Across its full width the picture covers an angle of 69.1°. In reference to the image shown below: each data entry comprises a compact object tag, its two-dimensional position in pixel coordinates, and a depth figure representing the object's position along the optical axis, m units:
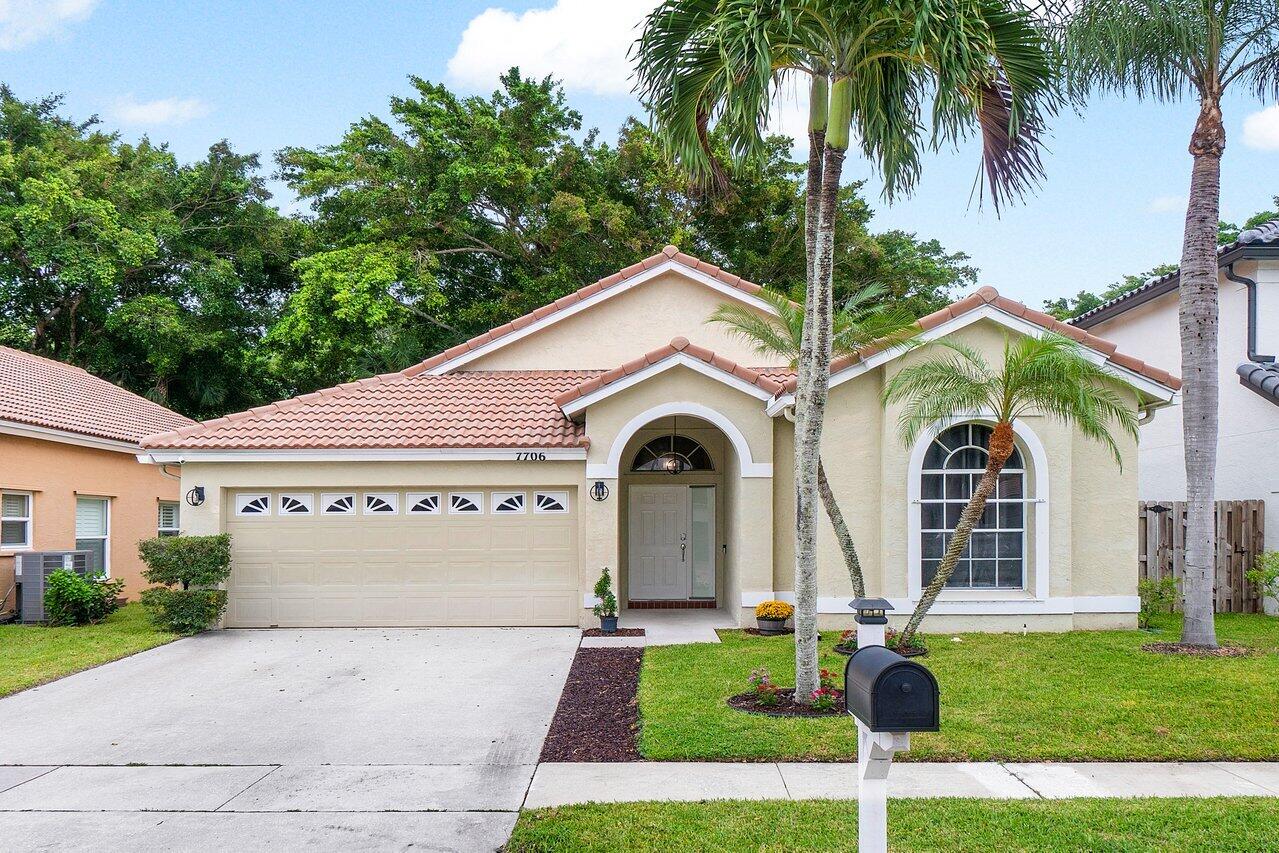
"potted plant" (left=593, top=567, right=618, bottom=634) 13.49
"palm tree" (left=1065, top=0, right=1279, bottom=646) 11.11
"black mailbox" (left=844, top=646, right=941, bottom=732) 3.60
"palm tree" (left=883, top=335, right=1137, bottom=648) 9.98
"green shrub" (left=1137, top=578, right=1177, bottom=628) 12.77
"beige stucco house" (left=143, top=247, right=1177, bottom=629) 12.66
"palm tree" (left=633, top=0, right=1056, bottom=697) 7.88
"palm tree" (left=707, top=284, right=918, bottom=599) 11.09
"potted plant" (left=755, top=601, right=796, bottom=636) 12.93
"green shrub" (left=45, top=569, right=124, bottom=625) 14.94
